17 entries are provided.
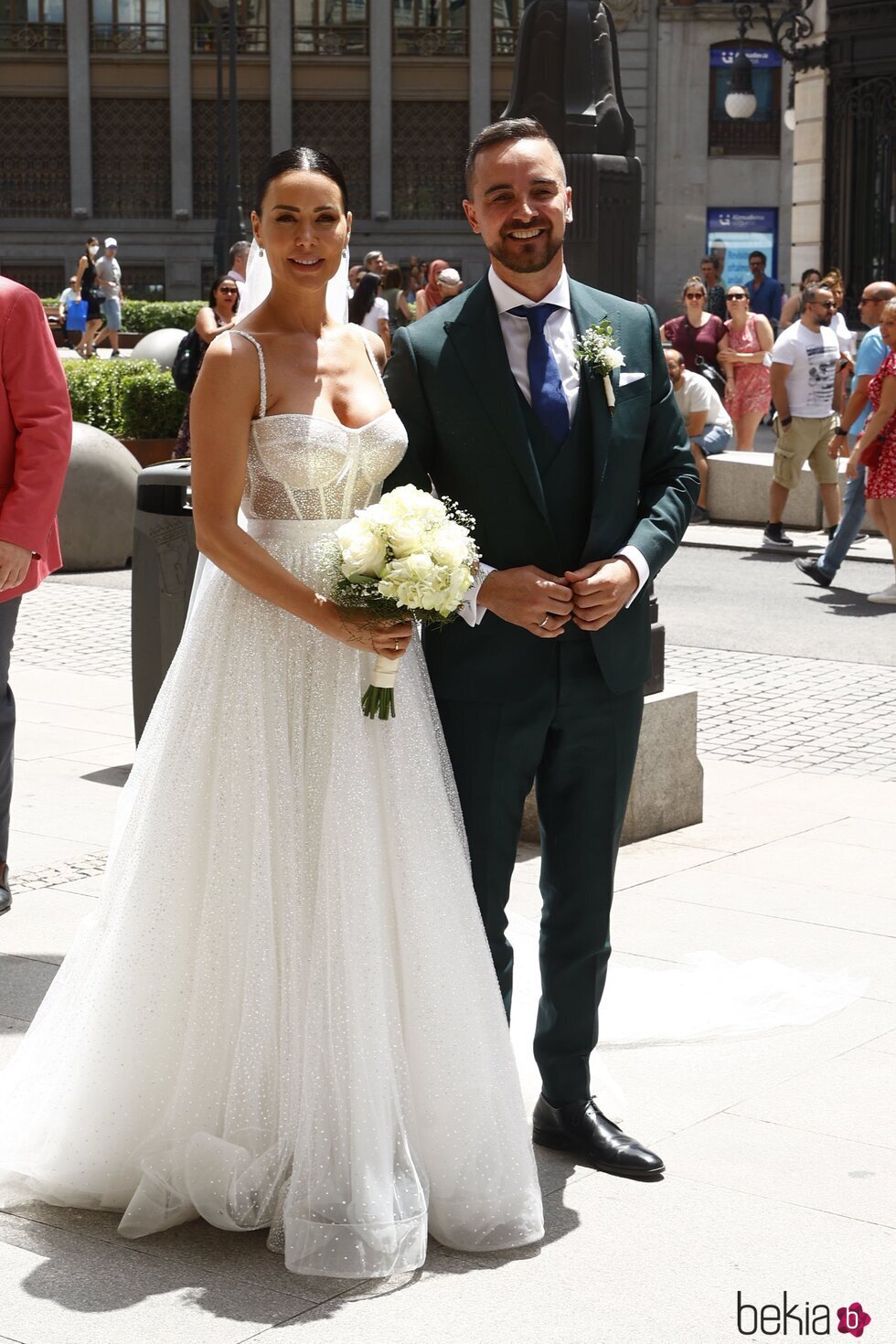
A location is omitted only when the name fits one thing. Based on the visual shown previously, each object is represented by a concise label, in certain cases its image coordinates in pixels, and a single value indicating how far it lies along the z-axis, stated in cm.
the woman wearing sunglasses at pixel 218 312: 1320
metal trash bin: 798
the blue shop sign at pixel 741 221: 4978
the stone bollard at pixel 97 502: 1401
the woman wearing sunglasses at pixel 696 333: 1878
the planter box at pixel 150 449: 1727
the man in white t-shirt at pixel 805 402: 1546
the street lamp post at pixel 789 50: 2417
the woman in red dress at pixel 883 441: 1243
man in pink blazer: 598
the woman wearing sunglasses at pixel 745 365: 1864
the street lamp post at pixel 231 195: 3425
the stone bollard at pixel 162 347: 2533
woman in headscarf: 2020
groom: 405
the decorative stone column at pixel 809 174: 2555
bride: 389
